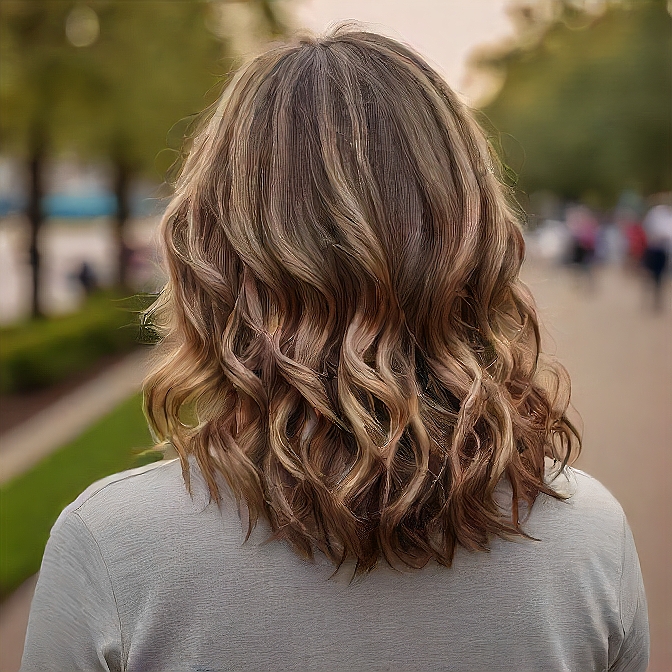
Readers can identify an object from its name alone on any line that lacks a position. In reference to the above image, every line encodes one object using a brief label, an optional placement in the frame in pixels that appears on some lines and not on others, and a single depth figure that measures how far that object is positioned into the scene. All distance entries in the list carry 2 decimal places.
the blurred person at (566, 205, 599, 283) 25.88
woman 1.26
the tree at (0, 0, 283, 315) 10.42
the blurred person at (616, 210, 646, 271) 26.74
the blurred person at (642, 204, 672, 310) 17.20
